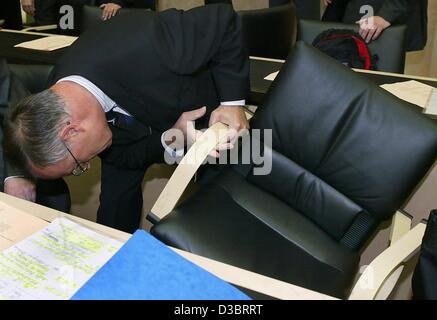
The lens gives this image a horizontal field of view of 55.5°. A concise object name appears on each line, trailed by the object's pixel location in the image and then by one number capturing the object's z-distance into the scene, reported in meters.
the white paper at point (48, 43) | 2.04
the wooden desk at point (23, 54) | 1.88
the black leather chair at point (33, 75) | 1.46
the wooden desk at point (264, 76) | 1.56
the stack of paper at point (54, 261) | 0.69
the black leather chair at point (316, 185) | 1.08
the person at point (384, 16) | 1.93
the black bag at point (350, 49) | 1.85
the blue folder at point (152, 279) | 0.66
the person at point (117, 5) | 2.32
